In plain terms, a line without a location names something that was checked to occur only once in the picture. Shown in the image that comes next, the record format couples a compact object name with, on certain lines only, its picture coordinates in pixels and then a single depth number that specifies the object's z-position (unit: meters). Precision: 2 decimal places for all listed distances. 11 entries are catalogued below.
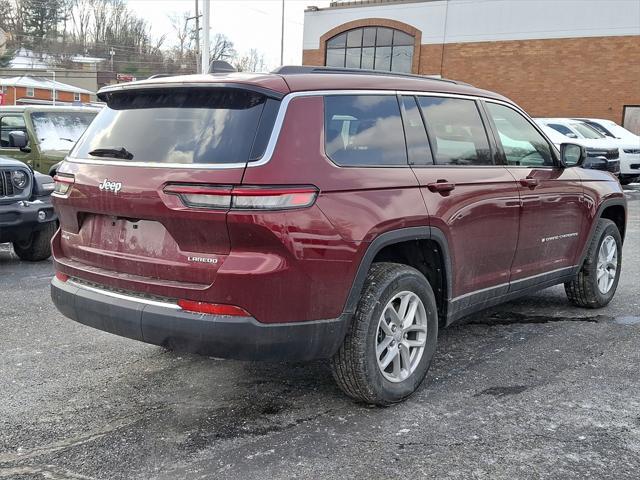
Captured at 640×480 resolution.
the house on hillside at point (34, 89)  57.56
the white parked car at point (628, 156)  17.16
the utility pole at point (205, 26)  17.98
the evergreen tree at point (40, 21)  72.69
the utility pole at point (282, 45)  43.53
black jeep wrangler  7.02
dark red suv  3.11
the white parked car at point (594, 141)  15.33
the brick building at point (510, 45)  28.52
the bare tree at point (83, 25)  71.56
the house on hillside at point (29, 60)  71.00
